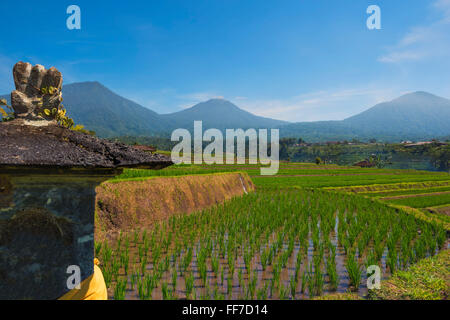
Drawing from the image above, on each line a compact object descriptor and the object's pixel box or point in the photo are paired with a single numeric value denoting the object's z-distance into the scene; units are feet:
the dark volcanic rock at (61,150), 9.75
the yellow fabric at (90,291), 11.39
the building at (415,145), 307.31
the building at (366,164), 238.27
